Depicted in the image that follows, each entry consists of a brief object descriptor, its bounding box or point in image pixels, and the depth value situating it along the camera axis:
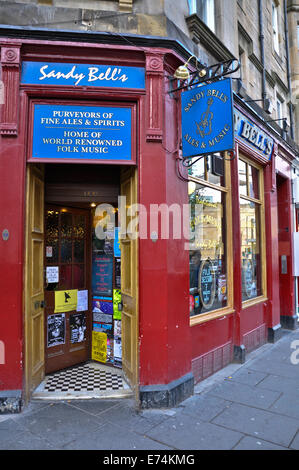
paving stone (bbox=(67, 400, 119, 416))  4.23
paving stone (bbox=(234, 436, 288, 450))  3.41
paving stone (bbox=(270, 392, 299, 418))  4.23
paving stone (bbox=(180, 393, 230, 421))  4.16
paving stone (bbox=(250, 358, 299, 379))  5.70
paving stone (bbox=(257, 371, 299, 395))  5.02
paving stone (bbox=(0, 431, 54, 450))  3.37
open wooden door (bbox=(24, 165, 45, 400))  4.46
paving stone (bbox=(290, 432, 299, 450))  3.43
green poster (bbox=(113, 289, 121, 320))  5.62
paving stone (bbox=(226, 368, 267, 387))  5.35
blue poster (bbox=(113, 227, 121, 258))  5.61
